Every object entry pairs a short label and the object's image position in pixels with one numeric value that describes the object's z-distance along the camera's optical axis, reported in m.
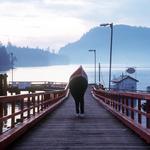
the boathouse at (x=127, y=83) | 88.06
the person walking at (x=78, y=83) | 19.53
